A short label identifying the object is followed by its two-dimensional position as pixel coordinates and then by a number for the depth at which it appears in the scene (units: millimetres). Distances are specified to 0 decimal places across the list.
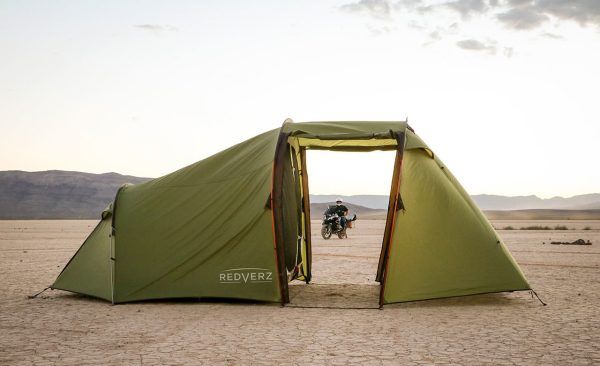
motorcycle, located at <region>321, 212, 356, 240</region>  27328
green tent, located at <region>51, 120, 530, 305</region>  8586
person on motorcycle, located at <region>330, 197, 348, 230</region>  27194
